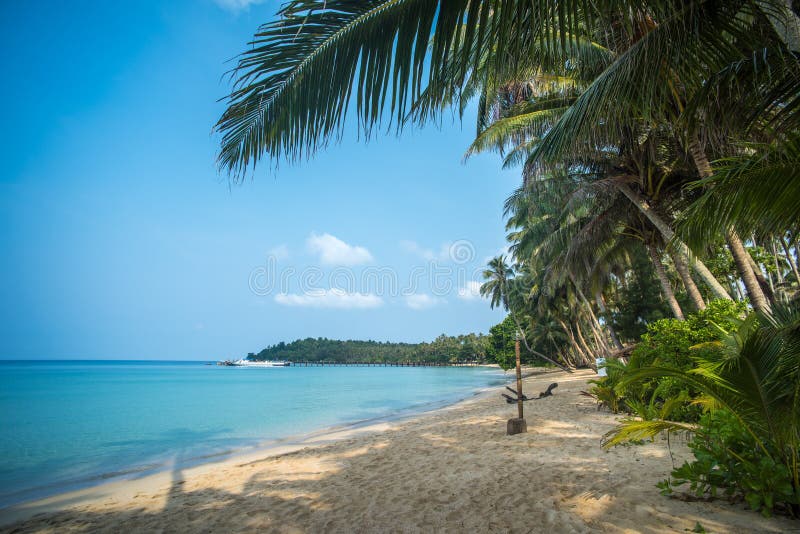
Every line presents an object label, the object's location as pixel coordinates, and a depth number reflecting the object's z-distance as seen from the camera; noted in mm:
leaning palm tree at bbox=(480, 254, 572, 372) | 37250
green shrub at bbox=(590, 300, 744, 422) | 6113
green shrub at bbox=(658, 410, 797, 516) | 2725
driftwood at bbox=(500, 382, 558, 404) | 12255
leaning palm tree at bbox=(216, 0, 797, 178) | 1589
